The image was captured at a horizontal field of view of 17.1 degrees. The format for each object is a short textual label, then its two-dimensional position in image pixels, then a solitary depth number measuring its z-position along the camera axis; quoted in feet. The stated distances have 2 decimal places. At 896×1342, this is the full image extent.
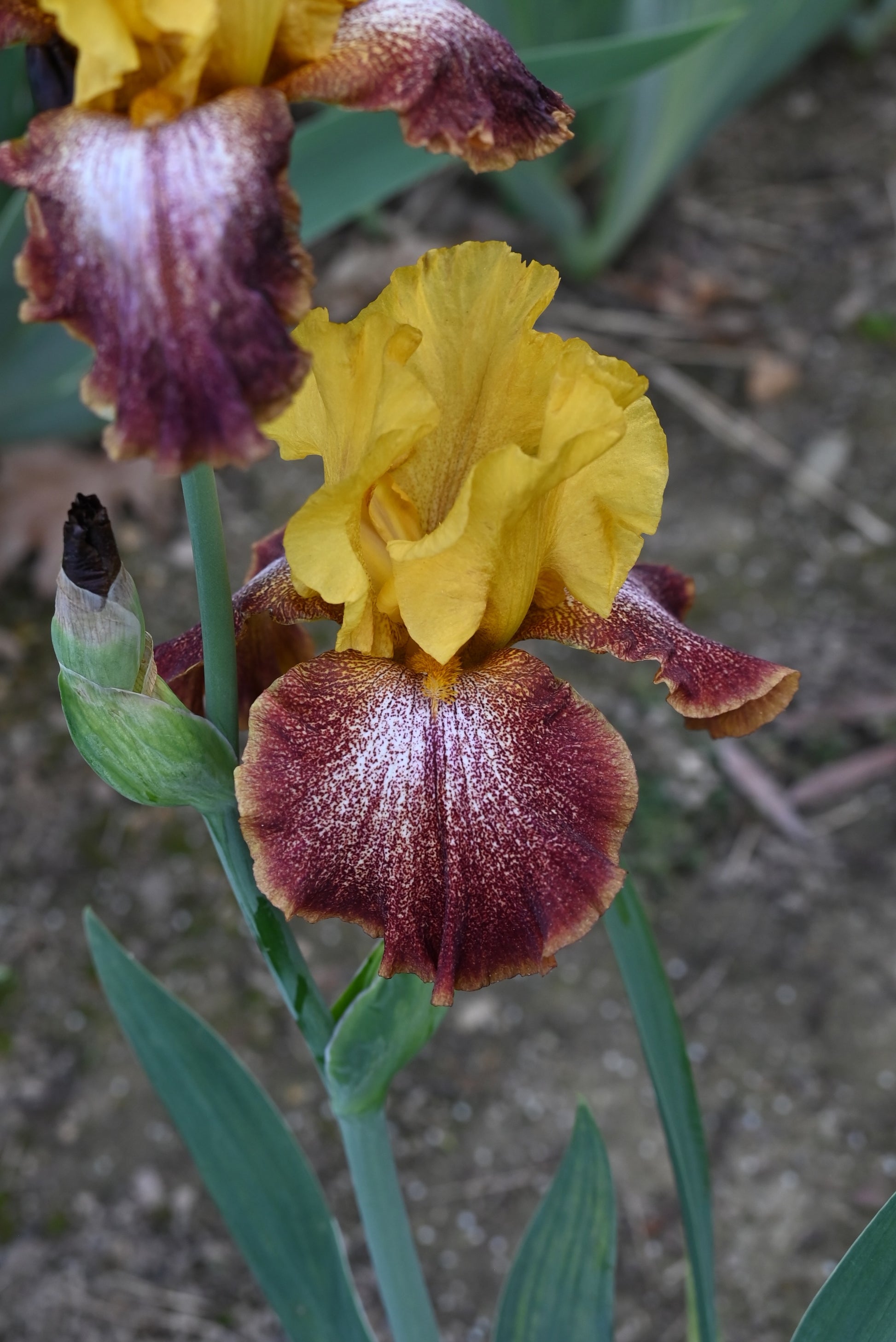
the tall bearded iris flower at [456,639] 1.52
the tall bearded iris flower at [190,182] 1.37
